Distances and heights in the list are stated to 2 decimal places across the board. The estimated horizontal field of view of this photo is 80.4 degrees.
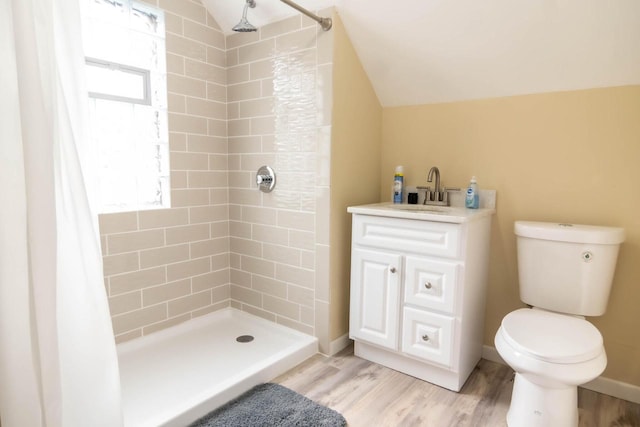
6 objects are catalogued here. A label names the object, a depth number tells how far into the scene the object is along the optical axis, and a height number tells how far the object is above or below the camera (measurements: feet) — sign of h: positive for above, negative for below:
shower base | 5.52 -3.39
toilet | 4.66 -2.04
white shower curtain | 3.14 -0.55
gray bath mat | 5.31 -3.45
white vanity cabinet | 5.99 -1.89
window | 6.65 +1.34
